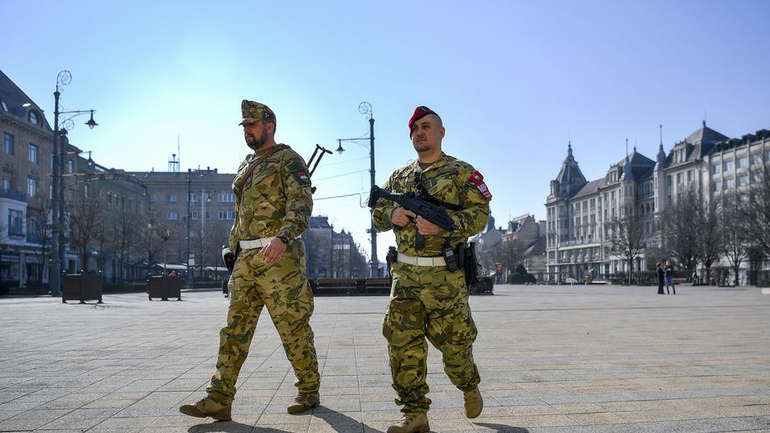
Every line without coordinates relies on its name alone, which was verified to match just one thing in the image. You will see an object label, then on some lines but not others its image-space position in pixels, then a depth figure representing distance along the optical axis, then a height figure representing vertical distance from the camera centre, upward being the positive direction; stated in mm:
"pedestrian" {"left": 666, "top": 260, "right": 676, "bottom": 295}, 31562 -1225
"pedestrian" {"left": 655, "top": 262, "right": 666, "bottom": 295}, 31391 -1451
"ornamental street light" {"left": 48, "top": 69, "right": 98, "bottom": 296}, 26031 +2932
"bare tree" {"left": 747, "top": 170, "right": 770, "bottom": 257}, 41844 +2317
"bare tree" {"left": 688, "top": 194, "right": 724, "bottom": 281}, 57938 +1313
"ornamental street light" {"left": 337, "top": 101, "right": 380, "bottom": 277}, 25375 +3789
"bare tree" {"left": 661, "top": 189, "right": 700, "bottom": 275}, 61031 +1838
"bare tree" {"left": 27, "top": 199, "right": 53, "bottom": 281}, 46434 +2118
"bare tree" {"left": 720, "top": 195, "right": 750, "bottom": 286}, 44500 +1688
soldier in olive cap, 4215 -101
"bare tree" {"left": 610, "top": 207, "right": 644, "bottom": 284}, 68312 +1734
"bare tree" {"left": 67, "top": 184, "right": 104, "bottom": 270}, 39000 +2464
